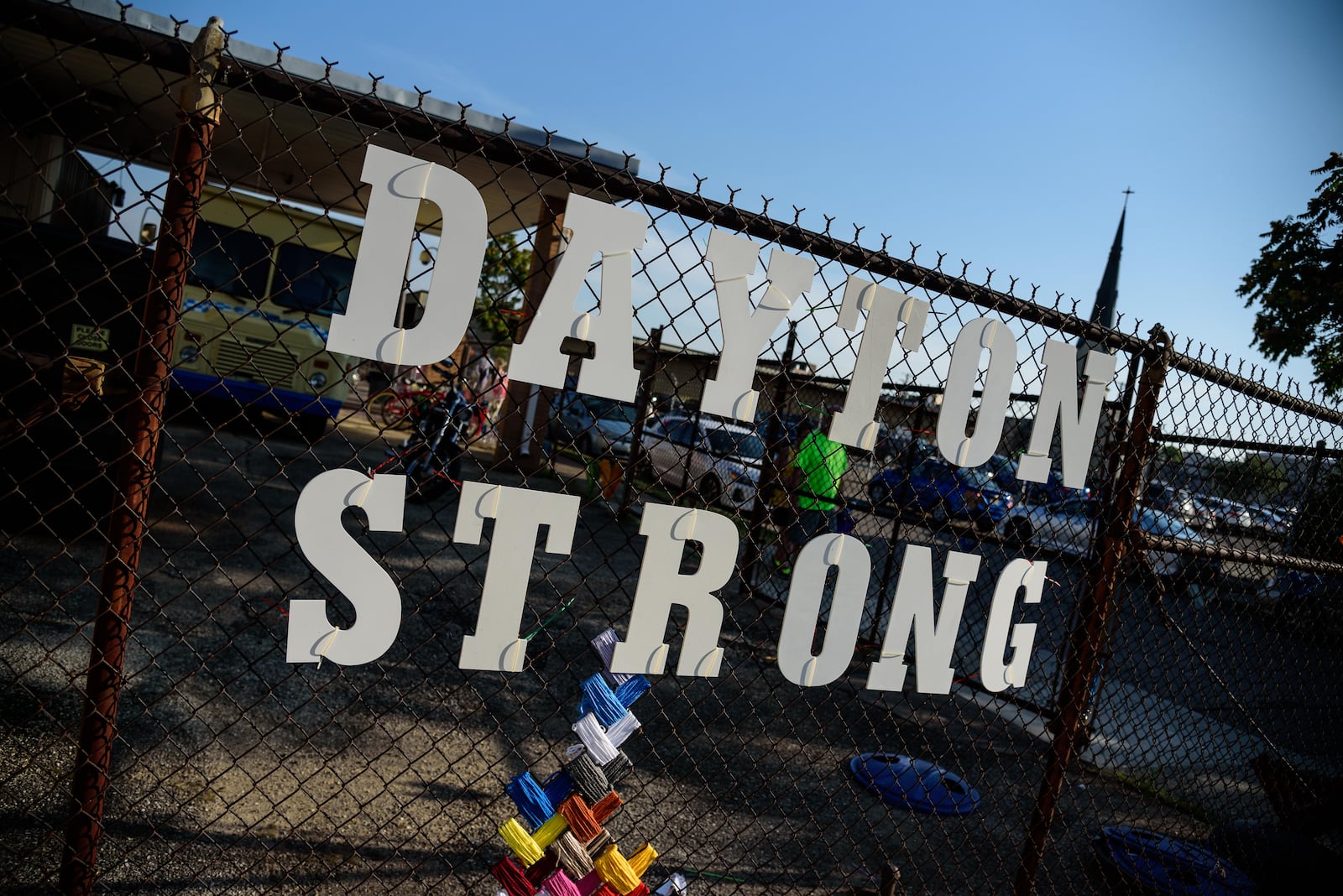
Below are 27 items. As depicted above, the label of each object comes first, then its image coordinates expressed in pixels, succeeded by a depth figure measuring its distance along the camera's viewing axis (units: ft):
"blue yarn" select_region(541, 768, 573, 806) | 6.91
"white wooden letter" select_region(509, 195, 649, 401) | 6.45
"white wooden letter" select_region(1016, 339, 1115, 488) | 9.12
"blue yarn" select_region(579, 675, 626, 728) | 6.90
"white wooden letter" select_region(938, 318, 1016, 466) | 8.60
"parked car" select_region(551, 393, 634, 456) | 48.79
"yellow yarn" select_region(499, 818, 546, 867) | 6.67
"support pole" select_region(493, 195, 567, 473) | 37.76
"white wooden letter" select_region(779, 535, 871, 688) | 8.09
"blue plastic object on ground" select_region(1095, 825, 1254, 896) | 10.84
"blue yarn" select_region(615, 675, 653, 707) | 7.10
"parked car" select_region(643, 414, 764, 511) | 33.40
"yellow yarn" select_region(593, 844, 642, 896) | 6.87
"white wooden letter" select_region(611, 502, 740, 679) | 7.28
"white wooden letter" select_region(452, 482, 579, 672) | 6.56
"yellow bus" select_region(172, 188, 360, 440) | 33.53
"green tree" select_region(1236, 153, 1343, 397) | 35.06
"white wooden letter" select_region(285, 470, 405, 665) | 6.04
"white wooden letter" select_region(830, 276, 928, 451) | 7.97
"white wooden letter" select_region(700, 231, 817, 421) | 7.18
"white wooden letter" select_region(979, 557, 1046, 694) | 9.23
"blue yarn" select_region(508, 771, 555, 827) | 6.80
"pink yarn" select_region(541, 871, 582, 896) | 6.73
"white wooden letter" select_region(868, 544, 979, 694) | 8.64
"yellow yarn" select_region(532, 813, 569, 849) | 6.81
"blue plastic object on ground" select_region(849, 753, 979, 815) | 12.23
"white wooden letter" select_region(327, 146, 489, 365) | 5.84
